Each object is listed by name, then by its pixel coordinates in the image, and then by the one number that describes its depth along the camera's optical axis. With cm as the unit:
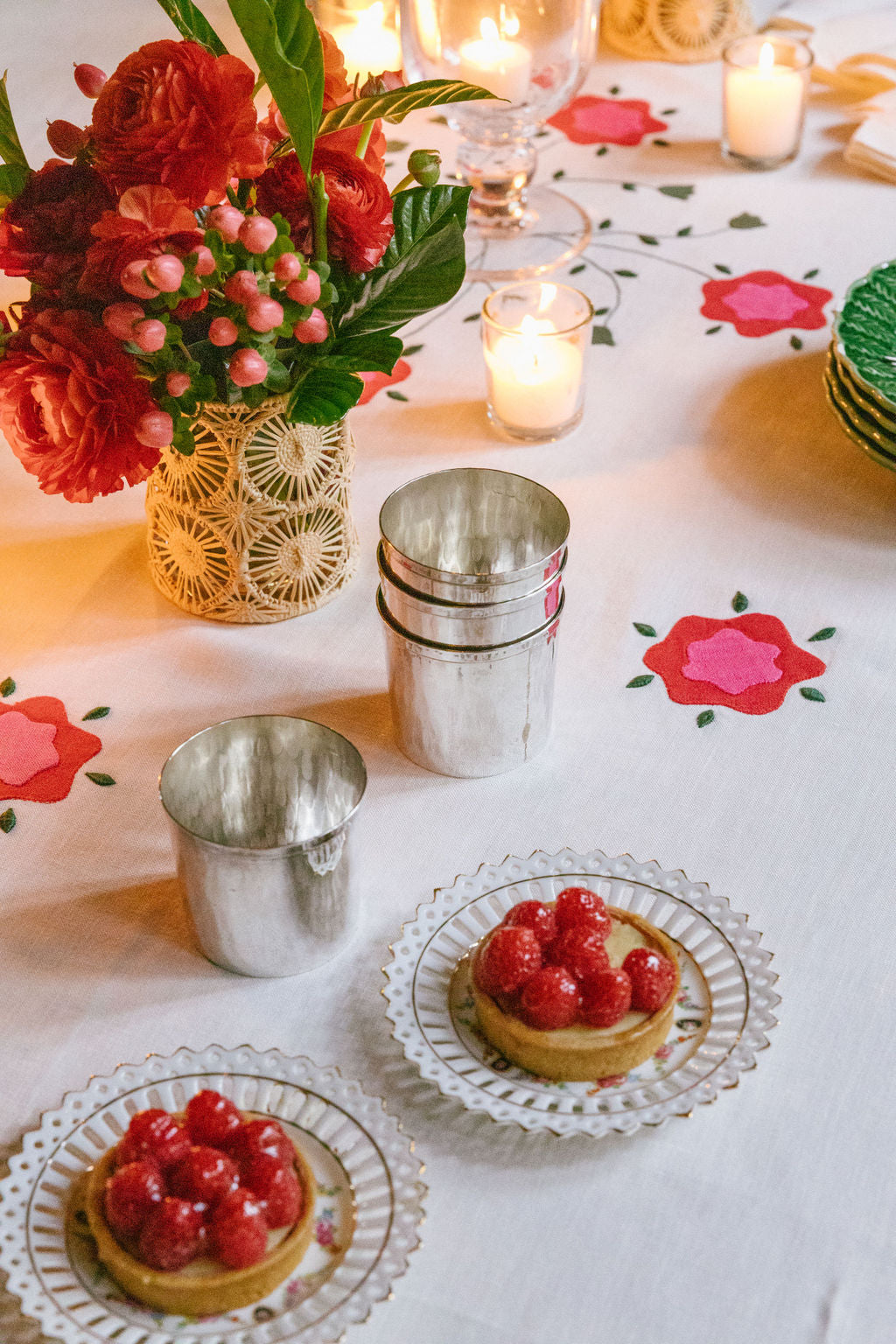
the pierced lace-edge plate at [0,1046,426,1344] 50
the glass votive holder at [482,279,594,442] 99
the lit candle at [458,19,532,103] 122
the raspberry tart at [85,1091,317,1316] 49
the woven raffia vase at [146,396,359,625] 79
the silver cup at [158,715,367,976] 62
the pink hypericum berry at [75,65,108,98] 69
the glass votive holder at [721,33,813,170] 133
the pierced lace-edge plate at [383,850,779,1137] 57
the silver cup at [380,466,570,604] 78
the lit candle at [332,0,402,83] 146
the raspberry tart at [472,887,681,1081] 57
